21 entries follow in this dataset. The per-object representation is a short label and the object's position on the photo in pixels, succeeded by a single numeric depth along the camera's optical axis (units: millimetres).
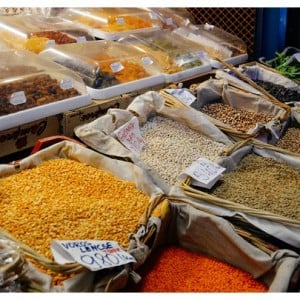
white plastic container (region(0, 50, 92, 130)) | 2072
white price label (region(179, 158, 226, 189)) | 1721
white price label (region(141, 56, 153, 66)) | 2840
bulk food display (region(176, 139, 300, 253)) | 1527
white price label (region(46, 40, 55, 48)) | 2849
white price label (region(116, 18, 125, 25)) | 3504
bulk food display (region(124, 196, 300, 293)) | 1393
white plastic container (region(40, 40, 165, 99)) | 2502
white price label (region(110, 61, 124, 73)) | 2653
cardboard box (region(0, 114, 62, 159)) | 1989
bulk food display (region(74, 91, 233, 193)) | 1861
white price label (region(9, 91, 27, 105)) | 2100
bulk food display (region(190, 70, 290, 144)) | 2312
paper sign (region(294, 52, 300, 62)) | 3298
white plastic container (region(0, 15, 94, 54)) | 2895
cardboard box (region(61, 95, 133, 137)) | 2199
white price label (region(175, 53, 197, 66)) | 3020
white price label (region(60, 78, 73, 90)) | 2320
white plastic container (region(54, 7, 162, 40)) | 3359
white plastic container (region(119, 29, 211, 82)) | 2920
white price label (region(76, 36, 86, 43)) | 3115
